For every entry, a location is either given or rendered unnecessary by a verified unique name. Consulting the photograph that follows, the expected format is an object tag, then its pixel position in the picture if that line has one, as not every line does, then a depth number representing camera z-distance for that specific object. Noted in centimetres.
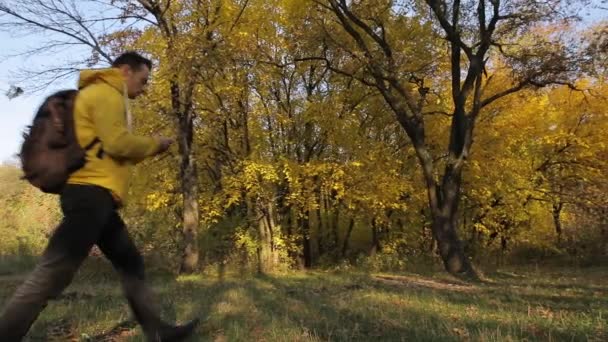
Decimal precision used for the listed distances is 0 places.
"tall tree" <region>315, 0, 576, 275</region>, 1633
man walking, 314
